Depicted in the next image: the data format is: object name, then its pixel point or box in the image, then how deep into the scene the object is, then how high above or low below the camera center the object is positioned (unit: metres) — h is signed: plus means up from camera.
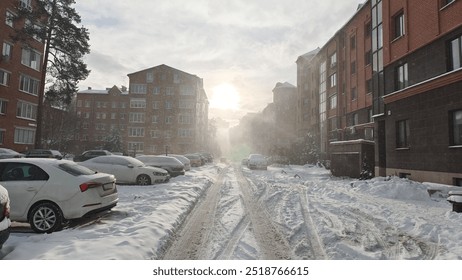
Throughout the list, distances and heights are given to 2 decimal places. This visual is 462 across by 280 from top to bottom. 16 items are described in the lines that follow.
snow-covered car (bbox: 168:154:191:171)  25.27 -0.68
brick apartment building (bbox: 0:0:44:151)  28.63 +6.73
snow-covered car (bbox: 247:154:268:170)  29.55 -0.68
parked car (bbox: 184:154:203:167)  33.12 -0.72
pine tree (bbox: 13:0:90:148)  18.00 +6.94
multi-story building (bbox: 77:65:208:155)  58.00 +8.12
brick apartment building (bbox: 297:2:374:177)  18.80 +6.64
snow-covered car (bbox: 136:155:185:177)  19.12 -0.70
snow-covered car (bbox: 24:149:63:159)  23.87 -0.36
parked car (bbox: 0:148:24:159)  21.32 -0.45
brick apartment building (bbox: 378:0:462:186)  11.29 +3.05
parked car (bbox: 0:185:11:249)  4.06 -0.95
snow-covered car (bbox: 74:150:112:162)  25.25 -0.24
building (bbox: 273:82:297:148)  63.72 +9.90
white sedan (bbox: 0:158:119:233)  5.81 -0.86
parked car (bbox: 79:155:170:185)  13.59 -0.80
